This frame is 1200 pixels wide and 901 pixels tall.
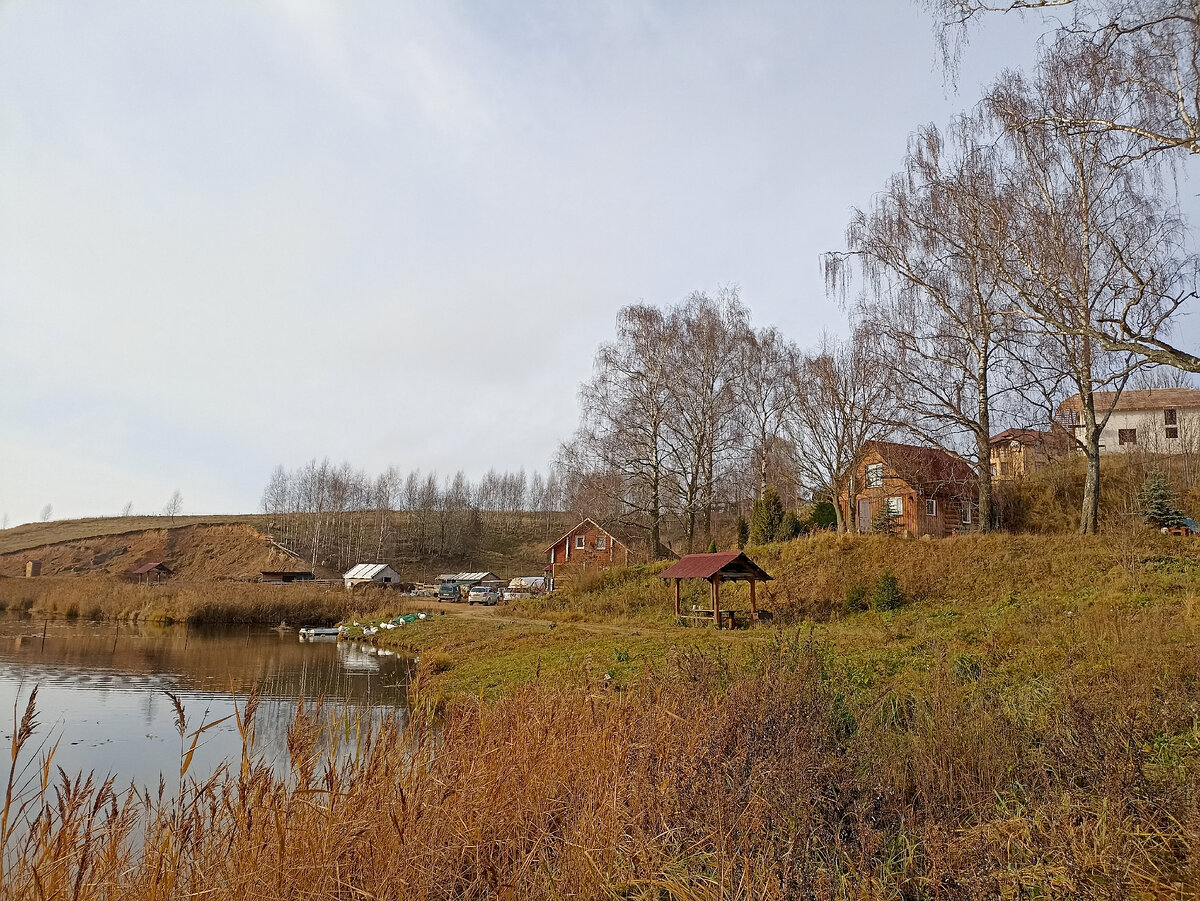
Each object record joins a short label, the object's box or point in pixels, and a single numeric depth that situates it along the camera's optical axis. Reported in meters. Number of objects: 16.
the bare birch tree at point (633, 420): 30.31
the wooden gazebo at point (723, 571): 19.19
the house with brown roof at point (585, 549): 44.38
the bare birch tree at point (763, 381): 30.84
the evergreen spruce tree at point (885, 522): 26.98
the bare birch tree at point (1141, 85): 6.13
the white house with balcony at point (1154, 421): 35.31
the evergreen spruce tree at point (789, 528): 28.30
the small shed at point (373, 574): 51.52
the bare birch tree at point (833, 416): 25.39
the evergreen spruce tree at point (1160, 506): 20.61
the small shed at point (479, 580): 49.69
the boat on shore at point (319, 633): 27.81
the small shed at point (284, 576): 50.55
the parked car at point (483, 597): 40.19
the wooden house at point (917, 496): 25.00
